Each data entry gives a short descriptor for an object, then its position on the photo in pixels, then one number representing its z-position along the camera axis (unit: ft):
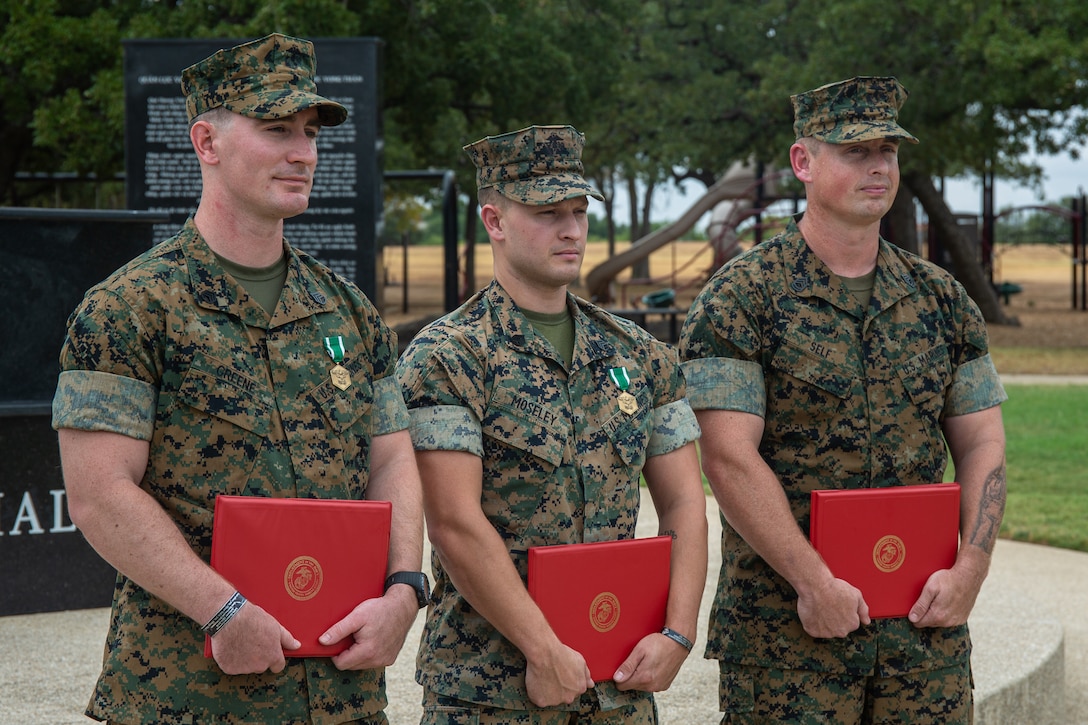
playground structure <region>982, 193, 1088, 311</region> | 91.66
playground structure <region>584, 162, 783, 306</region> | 77.05
